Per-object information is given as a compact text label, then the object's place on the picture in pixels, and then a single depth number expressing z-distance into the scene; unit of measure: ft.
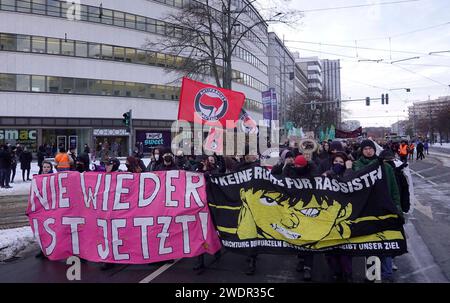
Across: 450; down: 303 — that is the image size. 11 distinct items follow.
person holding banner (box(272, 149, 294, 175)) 21.11
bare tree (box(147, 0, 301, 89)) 75.87
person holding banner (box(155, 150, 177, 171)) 24.08
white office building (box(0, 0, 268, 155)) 113.60
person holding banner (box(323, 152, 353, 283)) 17.72
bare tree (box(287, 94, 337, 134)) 195.63
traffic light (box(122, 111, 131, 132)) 69.10
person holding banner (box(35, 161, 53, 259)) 25.27
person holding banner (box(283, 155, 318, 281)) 18.47
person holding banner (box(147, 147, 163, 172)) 27.06
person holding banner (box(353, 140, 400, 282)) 17.84
